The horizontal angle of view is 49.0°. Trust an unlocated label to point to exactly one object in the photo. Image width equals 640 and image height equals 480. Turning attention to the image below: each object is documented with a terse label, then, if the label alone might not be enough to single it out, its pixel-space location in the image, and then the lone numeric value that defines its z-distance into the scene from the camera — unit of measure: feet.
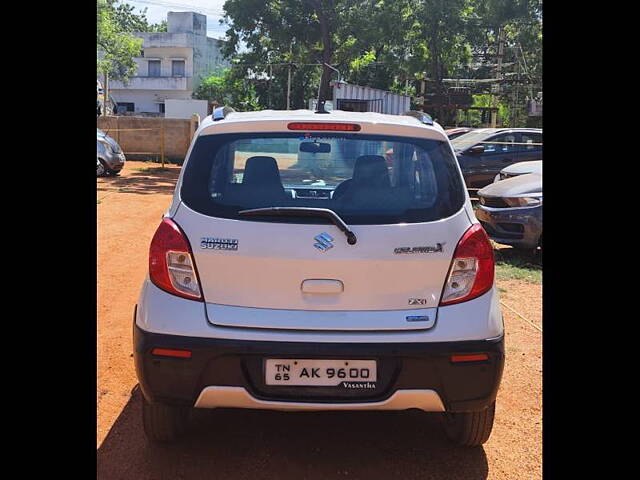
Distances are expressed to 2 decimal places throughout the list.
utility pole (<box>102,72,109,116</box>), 110.72
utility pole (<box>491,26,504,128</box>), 109.50
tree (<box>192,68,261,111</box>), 134.10
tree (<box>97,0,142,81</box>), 97.83
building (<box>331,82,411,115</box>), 97.81
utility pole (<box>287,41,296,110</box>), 90.28
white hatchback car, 9.98
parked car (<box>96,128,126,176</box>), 63.16
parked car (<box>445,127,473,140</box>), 62.59
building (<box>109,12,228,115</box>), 173.06
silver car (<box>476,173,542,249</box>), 28.45
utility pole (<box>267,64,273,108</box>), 128.82
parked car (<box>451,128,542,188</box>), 48.16
